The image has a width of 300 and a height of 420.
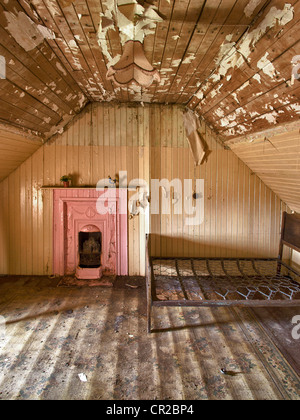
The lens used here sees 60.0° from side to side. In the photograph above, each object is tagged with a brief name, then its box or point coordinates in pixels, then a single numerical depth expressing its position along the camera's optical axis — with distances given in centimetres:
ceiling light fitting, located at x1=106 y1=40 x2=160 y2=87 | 171
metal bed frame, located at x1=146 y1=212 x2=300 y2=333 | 260
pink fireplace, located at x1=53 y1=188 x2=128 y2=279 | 429
